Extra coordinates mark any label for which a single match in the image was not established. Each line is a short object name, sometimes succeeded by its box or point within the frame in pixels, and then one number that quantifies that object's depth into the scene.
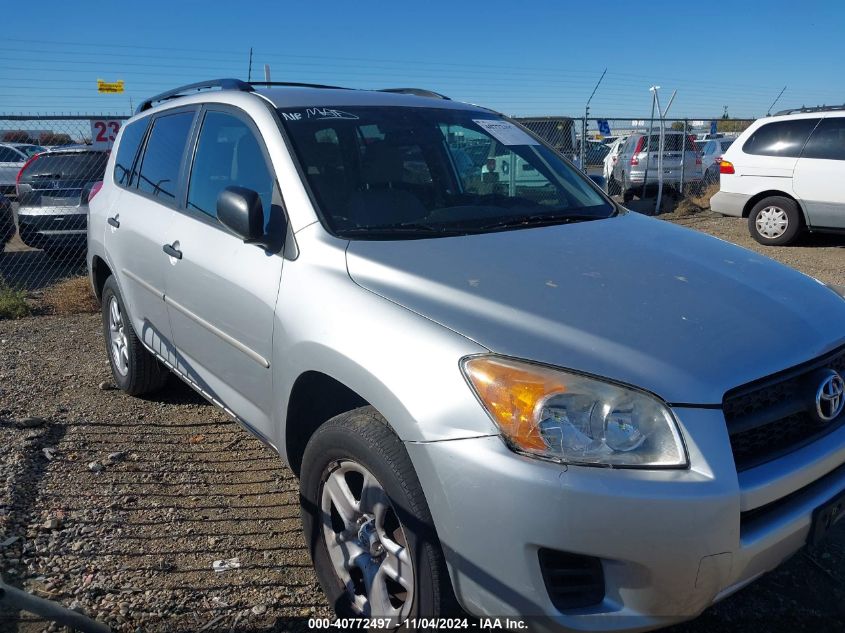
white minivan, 9.40
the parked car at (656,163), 15.39
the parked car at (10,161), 15.34
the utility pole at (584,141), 12.57
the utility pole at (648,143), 13.94
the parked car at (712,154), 18.33
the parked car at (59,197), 8.96
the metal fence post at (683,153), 15.07
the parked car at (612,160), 16.42
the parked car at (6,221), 9.51
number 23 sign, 9.48
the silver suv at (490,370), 1.81
